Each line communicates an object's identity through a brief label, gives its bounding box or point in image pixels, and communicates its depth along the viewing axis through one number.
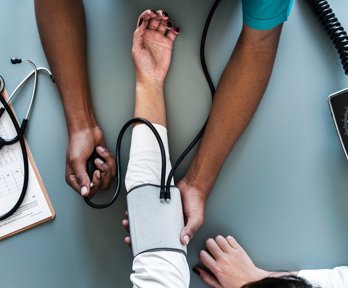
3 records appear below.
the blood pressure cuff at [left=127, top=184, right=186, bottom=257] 0.79
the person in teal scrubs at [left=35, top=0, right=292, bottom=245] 0.92
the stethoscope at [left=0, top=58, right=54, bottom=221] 0.97
